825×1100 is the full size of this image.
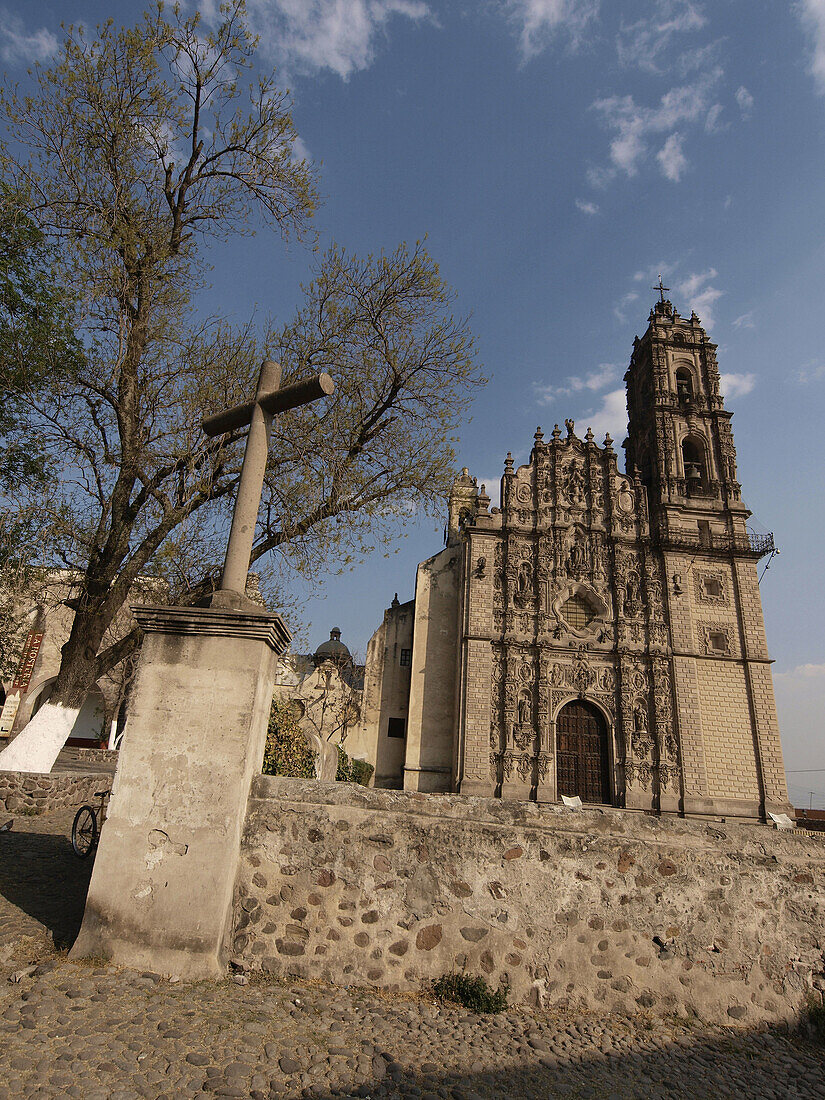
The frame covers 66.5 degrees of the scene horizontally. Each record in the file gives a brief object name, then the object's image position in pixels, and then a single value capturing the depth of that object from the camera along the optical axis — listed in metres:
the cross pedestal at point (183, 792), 4.12
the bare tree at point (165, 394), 9.23
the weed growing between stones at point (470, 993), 4.12
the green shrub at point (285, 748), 11.16
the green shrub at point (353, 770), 19.64
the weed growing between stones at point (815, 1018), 4.36
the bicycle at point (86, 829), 6.24
